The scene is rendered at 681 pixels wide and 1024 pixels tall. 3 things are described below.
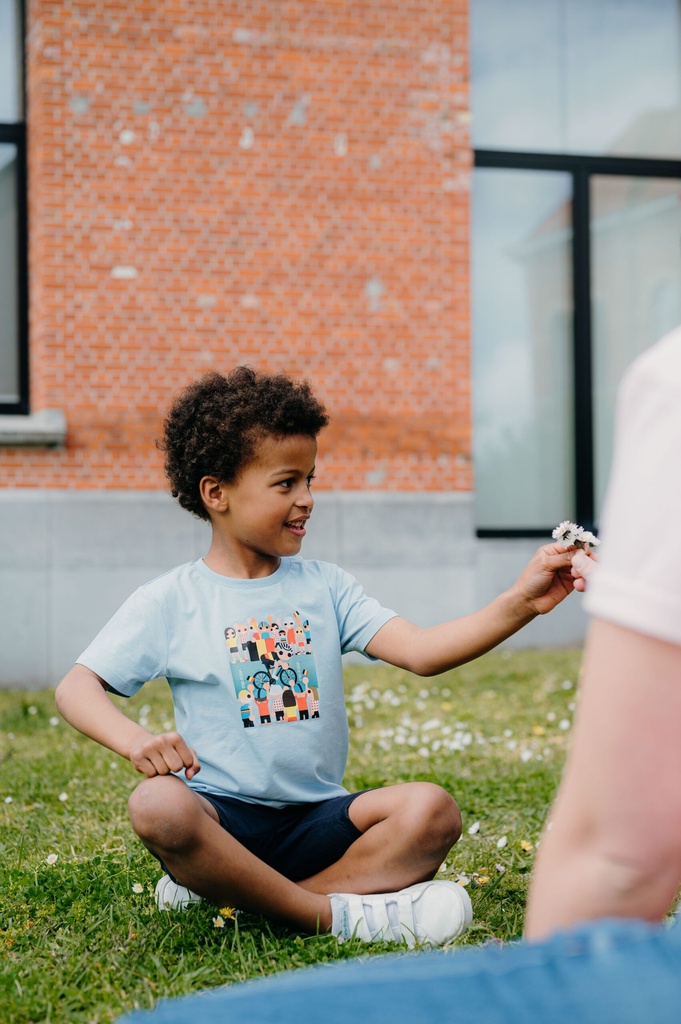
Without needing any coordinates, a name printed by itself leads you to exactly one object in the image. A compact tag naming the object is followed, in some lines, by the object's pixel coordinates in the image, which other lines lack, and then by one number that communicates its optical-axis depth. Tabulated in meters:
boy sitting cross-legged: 2.57
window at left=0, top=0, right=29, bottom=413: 8.17
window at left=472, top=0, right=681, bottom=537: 9.12
